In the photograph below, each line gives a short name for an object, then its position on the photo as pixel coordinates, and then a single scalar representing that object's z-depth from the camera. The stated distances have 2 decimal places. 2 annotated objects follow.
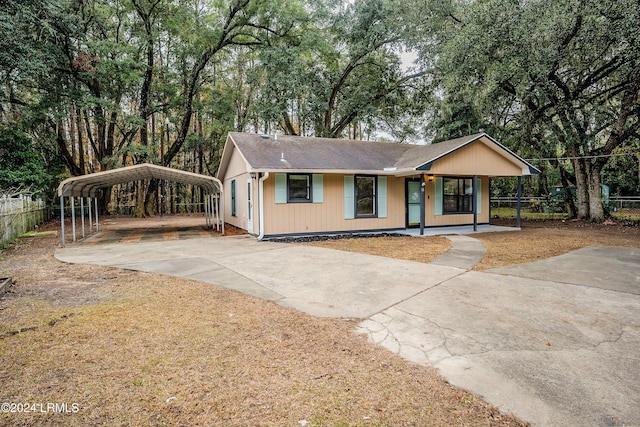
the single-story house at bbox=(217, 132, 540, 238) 10.29
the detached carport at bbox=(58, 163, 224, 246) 9.32
